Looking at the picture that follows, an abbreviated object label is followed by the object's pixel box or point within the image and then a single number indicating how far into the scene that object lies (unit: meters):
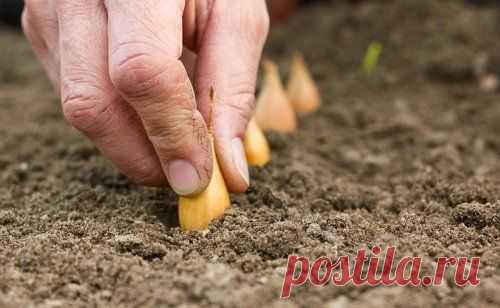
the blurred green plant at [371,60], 0.61
